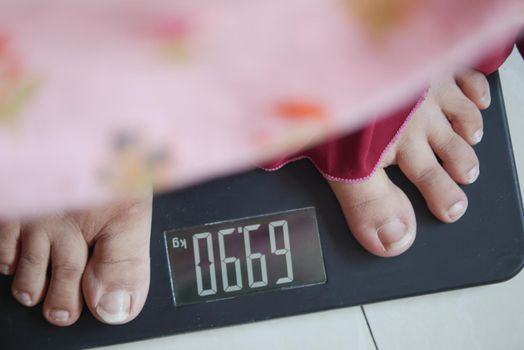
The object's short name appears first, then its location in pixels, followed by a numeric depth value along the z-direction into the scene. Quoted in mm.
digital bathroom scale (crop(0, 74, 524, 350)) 546
